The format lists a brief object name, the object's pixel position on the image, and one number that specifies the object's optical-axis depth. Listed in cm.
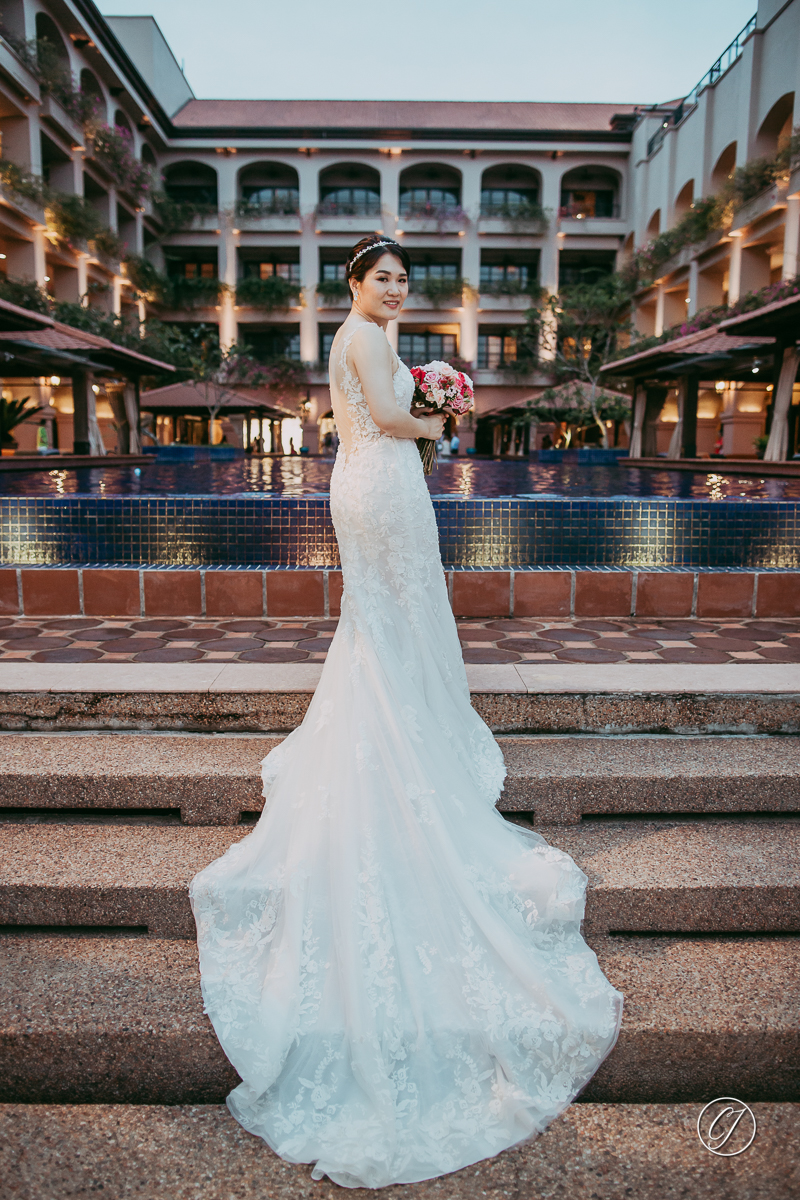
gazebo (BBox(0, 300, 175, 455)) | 1118
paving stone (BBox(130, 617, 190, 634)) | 379
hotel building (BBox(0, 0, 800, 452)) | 3381
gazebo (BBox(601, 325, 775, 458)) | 1342
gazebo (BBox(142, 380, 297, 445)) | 2212
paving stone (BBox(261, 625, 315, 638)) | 360
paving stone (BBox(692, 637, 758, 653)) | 341
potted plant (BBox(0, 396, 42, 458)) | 1342
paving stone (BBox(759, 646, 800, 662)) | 321
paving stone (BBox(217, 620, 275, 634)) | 376
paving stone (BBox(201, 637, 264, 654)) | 341
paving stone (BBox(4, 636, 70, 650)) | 342
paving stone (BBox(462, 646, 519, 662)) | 325
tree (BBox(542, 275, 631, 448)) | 2980
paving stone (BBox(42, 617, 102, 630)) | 385
